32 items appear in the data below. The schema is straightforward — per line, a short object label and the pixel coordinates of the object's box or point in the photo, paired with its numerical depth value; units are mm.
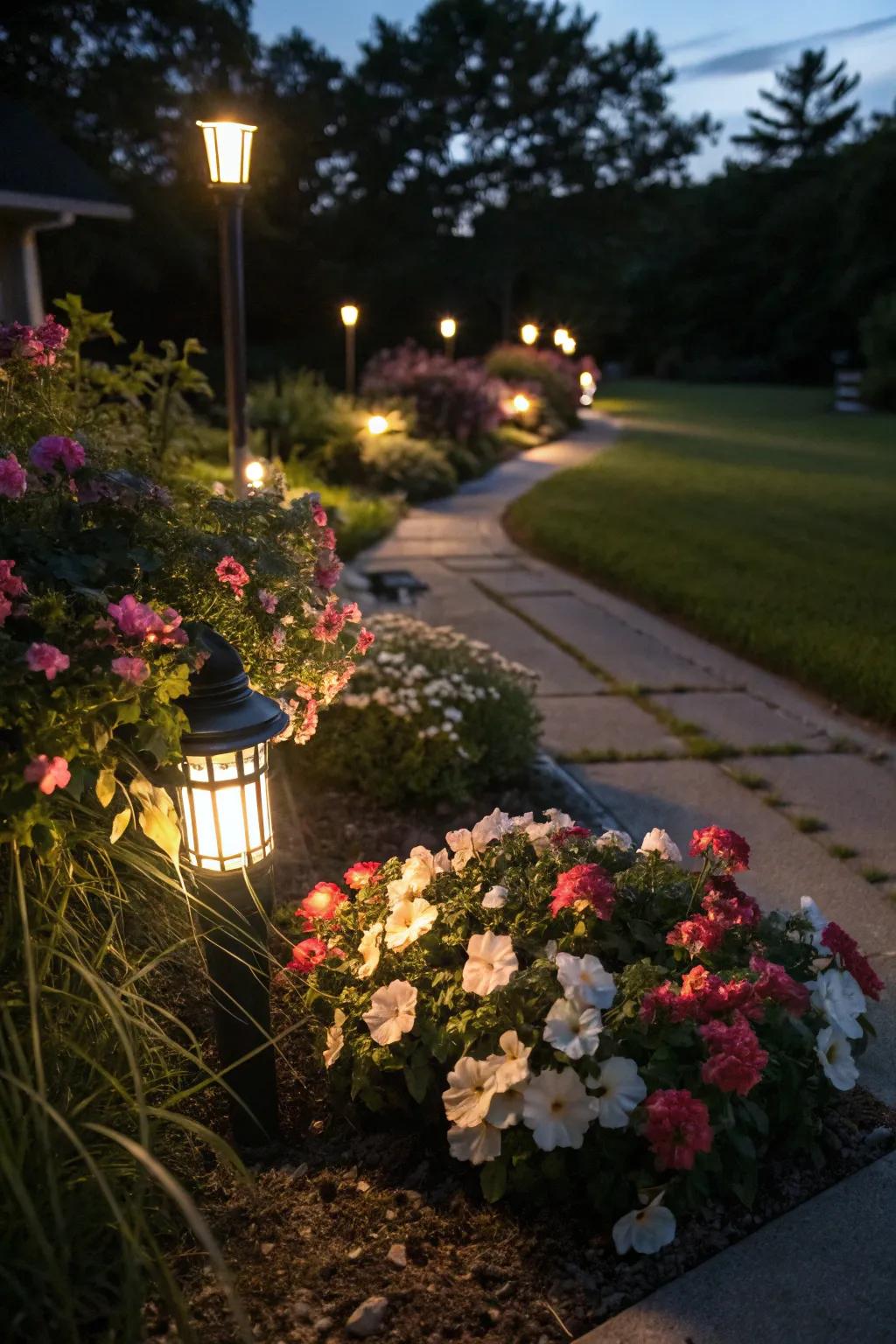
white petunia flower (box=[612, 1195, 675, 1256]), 1700
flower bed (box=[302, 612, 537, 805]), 3561
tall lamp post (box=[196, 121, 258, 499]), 4242
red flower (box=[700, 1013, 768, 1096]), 1729
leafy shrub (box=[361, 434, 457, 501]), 11352
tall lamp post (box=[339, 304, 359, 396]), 11992
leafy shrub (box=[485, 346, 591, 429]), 19297
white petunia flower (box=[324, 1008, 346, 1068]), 2046
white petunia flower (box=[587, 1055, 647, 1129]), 1733
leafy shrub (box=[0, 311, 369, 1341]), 1494
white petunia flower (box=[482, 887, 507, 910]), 2053
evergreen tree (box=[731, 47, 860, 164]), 54562
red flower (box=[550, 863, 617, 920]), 2014
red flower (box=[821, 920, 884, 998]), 2102
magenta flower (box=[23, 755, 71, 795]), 1490
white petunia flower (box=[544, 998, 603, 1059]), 1747
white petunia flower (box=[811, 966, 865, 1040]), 1972
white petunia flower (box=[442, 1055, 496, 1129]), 1815
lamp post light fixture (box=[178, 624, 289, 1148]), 1870
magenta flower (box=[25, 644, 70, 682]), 1503
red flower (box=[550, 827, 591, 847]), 2324
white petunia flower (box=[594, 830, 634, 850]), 2357
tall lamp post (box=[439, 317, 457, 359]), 14918
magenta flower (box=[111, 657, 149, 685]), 1575
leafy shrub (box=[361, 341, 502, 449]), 14125
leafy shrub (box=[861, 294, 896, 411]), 23141
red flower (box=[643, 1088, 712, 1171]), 1677
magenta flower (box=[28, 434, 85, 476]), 1836
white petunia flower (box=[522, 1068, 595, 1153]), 1735
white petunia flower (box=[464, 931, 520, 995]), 1896
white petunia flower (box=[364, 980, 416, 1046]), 1935
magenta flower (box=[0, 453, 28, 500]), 1740
